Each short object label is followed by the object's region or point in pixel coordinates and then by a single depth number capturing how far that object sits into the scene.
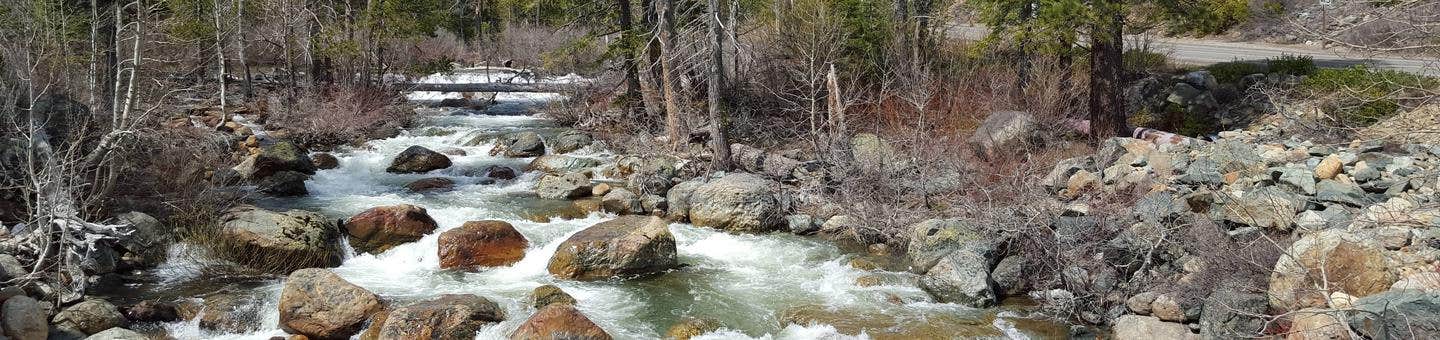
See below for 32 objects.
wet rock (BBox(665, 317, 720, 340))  9.31
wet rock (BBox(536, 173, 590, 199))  15.53
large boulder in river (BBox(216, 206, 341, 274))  10.97
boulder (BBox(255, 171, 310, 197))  14.88
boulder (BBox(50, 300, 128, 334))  8.93
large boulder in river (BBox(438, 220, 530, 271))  11.57
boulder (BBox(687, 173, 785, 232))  13.48
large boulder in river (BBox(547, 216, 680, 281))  11.15
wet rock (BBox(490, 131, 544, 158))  19.36
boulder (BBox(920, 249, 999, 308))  10.24
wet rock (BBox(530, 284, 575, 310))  9.84
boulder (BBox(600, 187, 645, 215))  14.59
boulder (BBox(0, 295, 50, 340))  8.27
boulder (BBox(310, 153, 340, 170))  17.42
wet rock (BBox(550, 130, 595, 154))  19.97
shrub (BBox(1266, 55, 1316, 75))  16.83
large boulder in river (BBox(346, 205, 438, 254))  12.16
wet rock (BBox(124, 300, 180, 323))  9.30
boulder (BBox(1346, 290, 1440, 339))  7.04
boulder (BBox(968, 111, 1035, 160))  15.45
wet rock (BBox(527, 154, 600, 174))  17.73
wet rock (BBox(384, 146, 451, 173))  17.58
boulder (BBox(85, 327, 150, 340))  8.33
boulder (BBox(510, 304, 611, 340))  8.40
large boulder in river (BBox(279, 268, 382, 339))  9.08
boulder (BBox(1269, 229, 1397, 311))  8.16
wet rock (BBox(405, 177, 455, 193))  15.82
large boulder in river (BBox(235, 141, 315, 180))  15.48
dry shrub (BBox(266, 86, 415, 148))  19.81
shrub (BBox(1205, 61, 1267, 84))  17.56
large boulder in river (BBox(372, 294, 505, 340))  8.70
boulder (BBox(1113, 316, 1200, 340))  8.73
